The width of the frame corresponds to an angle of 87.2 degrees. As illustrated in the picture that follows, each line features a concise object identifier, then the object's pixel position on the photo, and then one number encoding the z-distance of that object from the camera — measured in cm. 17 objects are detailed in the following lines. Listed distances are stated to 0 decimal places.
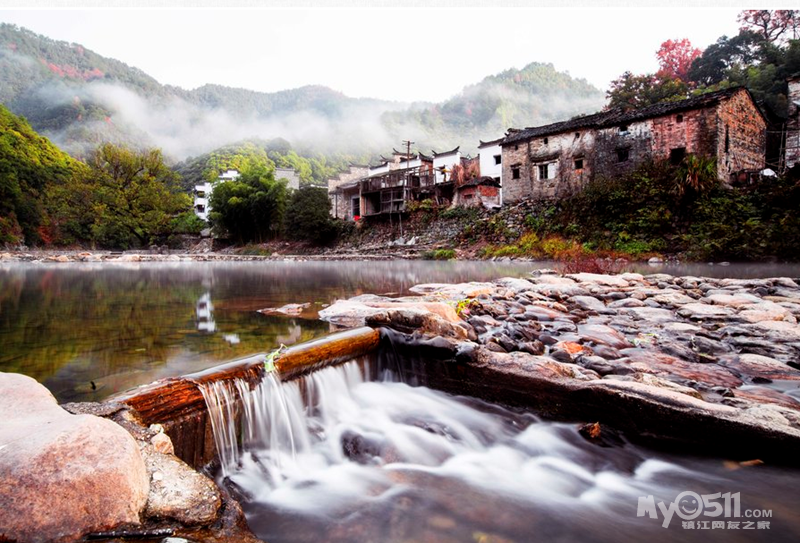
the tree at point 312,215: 3541
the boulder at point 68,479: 139
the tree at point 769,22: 3175
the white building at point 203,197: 5816
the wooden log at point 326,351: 343
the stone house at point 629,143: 2072
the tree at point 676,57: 3738
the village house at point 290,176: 5831
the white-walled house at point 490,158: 3441
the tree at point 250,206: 4041
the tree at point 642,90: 3031
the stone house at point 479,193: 3003
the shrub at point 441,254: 2523
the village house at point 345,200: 4091
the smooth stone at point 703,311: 574
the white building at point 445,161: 3677
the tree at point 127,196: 3787
